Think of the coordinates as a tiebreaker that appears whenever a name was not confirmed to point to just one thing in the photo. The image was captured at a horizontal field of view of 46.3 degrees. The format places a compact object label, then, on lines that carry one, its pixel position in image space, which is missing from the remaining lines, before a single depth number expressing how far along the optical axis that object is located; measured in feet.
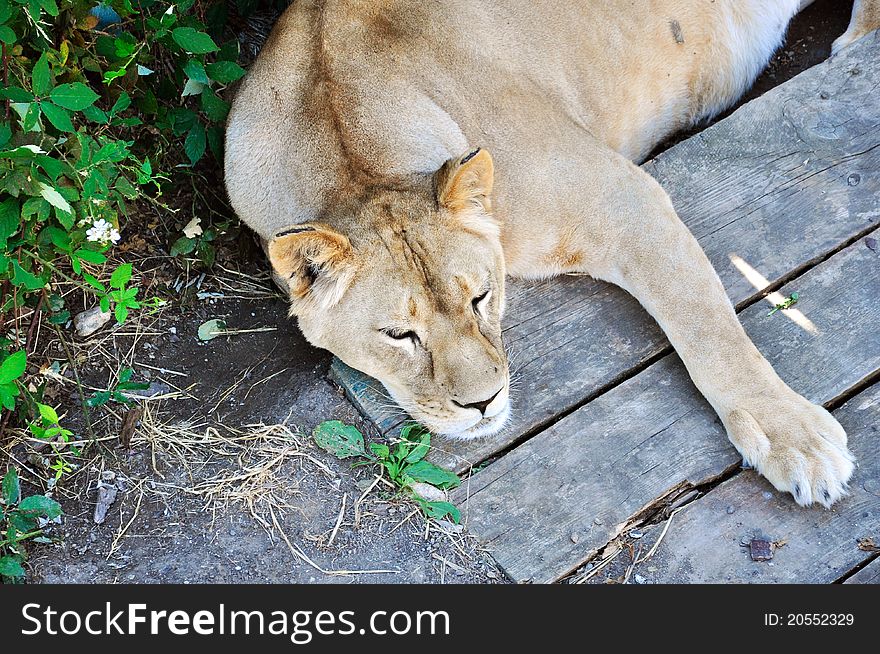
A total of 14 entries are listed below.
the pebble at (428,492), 9.56
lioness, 9.01
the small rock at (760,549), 8.99
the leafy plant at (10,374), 8.62
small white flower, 9.36
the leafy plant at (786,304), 10.63
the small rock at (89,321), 10.87
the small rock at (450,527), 9.33
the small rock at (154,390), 10.55
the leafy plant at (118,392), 10.05
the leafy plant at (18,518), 8.87
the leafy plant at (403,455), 9.46
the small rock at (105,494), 9.45
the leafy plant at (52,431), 9.44
